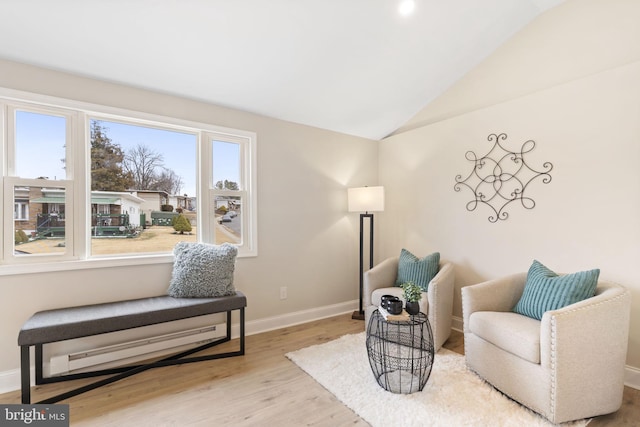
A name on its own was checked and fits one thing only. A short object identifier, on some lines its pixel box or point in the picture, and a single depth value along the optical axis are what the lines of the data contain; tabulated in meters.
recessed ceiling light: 2.23
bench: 1.79
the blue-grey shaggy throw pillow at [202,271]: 2.48
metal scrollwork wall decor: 2.63
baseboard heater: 2.11
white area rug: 1.72
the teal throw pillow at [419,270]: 2.95
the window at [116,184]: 2.17
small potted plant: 2.07
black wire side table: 1.99
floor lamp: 3.36
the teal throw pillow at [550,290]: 1.92
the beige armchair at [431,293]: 2.57
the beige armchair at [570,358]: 1.66
